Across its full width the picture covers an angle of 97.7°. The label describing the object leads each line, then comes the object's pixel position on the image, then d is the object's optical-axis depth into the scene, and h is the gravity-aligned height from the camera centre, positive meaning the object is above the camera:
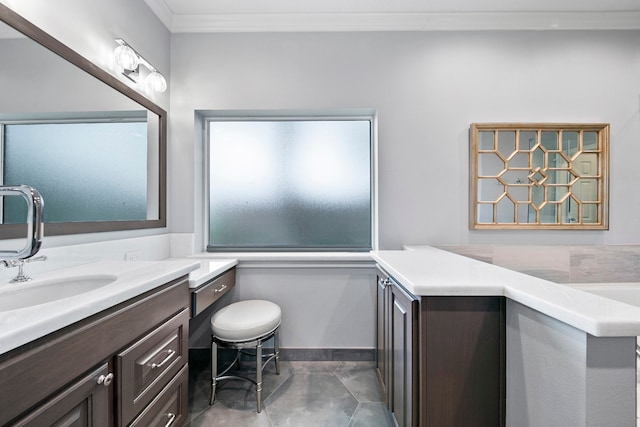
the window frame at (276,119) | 2.32 +0.39
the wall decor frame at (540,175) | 2.10 +0.29
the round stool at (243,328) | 1.61 -0.68
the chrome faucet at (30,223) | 0.79 -0.03
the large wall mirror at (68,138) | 1.11 +0.37
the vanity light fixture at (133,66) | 1.61 +0.89
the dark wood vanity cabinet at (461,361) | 1.02 -0.55
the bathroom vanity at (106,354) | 0.61 -0.41
